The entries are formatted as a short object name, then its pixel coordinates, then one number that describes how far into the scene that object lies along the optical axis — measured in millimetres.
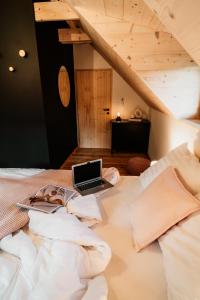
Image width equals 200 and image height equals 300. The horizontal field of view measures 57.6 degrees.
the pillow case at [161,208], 985
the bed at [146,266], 707
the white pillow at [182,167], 1133
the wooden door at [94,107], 4262
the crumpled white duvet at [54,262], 713
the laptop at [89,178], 1547
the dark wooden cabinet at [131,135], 3959
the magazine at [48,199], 1200
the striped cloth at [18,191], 1071
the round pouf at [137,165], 2709
